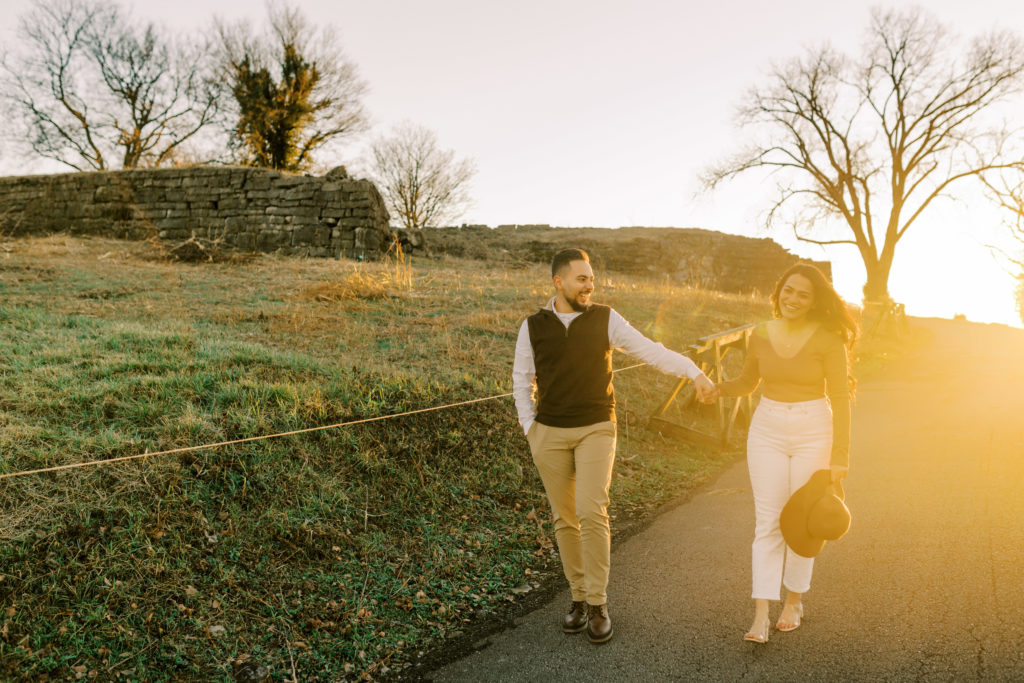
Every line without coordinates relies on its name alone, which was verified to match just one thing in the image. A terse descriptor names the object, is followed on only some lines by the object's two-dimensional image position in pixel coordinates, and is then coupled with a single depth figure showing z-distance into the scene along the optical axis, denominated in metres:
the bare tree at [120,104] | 33.56
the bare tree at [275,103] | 28.78
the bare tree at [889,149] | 27.25
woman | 3.63
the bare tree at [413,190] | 41.19
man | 3.75
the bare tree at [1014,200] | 26.46
